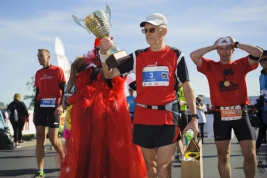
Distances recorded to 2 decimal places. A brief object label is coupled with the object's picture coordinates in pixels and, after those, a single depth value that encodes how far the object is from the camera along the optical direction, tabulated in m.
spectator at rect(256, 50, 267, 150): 7.53
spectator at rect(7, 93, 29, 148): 16.25
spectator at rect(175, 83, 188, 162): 9.77
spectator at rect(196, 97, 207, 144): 16.77
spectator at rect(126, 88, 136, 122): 12.22
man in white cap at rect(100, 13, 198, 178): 4.62
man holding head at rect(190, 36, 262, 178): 5.70
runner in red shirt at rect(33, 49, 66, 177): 7.70
